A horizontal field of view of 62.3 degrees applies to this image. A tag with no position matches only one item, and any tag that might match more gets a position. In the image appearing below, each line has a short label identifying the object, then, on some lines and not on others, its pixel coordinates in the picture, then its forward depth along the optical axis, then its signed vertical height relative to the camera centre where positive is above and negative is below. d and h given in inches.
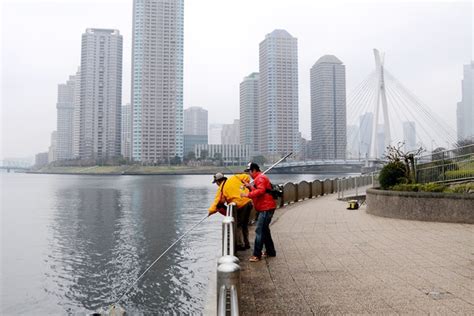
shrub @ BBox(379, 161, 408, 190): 506.8 -11.8
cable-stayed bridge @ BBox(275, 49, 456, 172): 1921.8 +182.3
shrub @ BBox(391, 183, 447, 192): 420.5 -22.7
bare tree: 510.3 +11.7
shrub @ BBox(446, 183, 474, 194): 407.2 -23.2
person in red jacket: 243.1 -22.7
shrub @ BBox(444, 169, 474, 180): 469.7 -8.8
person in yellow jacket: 277.3 -19.0
